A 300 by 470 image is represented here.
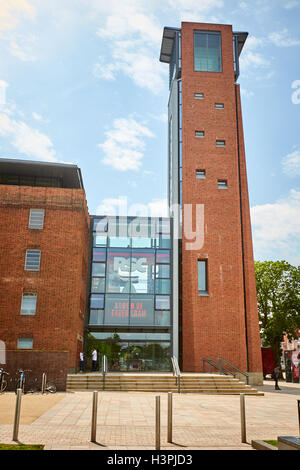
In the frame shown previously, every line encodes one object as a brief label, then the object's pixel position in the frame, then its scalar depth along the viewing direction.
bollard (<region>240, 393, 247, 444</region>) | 7.57
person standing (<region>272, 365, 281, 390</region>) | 23.12
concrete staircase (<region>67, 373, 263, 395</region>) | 18.98
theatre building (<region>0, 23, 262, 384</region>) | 22.92
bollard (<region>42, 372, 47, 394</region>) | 16.45
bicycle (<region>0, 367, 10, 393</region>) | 16.23
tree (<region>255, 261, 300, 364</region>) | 38.59
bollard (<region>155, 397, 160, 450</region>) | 6.63
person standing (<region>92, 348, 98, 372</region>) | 24.45
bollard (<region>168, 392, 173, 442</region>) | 7.38
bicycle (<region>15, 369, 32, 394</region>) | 16.52
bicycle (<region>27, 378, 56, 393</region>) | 16.82
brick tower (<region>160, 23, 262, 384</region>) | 25.95
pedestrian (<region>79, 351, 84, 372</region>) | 23.00
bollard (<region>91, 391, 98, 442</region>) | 7.27
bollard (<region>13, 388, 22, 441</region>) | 7.10
